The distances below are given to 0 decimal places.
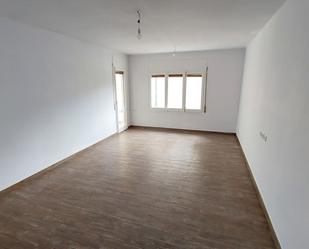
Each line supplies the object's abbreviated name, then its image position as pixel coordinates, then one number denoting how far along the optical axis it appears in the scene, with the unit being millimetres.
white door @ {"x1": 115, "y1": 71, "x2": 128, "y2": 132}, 5961
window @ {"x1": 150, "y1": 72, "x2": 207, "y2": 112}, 5809
